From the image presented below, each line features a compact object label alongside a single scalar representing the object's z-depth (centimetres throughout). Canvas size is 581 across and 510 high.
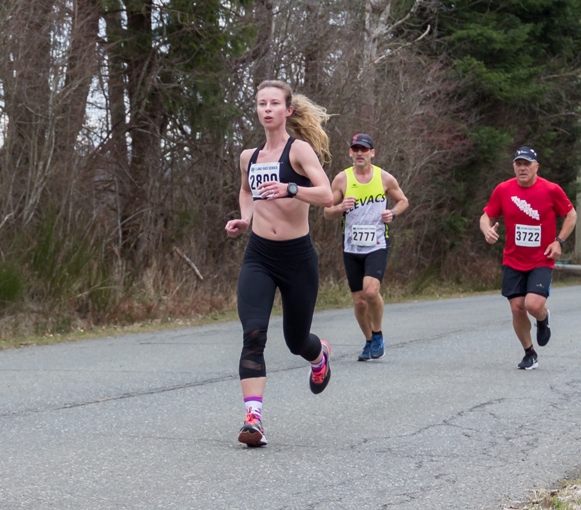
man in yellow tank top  1950
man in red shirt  1846
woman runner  1221
